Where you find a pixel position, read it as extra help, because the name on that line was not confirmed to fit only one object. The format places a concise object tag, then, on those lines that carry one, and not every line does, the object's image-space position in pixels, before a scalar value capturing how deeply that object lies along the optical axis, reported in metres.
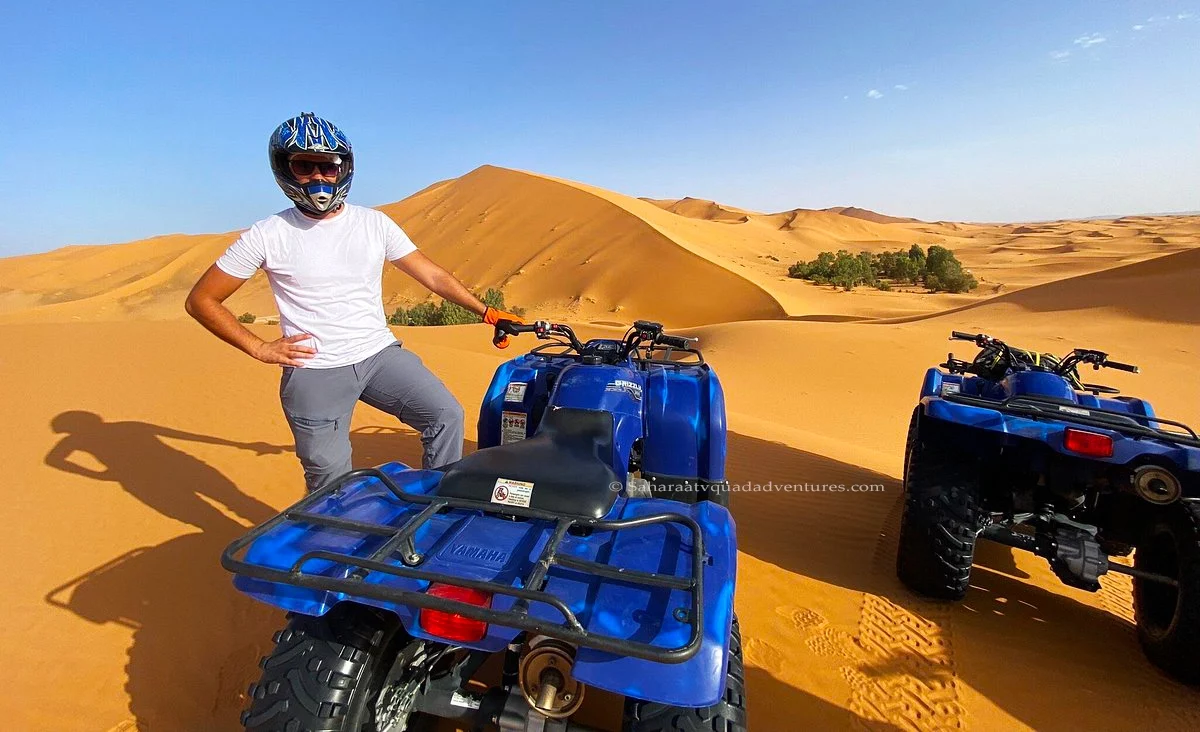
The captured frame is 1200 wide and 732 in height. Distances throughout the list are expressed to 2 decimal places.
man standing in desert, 2.28
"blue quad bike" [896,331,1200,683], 2.40
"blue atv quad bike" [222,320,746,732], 1.16
